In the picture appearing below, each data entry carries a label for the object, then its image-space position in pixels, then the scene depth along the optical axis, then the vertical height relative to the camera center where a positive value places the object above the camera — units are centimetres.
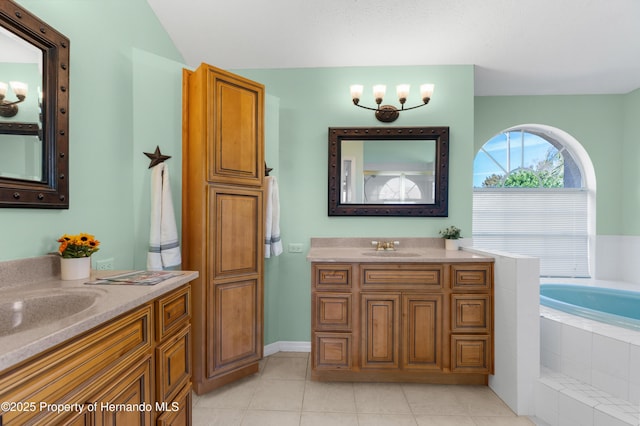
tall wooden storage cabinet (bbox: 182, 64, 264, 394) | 188 -6
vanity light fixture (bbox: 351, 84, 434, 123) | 242 +102
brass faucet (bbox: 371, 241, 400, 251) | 246 -30
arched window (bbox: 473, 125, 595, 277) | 322 +17
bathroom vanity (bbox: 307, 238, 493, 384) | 202 -75
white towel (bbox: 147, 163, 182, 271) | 181 -11
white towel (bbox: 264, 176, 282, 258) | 231 -8
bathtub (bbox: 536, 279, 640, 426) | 151 -94
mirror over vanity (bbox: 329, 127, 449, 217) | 257 +37
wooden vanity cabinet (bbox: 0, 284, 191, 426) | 64 -50
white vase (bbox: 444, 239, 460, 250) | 247 -29
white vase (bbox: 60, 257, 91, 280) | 124 -27
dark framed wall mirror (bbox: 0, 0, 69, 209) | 111 +42
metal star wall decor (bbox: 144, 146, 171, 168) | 194 +37
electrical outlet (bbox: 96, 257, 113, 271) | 161 -32
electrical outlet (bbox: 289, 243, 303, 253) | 264 -35
